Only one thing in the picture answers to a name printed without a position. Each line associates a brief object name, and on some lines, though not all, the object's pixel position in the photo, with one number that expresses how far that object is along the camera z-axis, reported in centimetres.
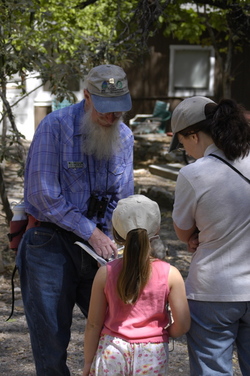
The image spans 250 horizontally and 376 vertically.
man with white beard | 474
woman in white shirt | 402
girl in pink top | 406
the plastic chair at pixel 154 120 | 2759
